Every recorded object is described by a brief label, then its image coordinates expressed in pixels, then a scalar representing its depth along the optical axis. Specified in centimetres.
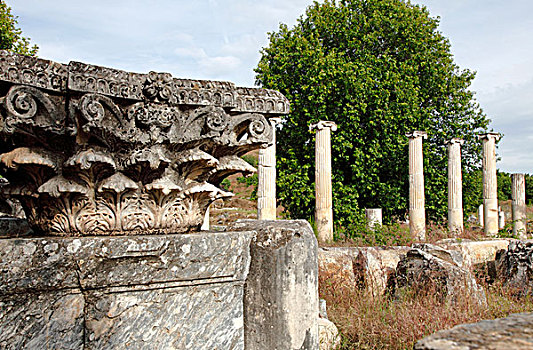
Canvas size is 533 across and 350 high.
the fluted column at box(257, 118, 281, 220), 1402
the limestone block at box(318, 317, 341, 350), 419
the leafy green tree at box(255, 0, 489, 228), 1667
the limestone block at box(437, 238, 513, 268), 980
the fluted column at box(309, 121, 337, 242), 1407
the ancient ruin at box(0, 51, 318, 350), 211
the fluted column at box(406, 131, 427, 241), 1602
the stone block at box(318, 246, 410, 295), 668
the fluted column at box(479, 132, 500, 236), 1733
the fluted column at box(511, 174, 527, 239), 1859
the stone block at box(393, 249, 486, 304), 555
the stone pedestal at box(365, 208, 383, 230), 1398
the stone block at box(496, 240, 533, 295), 702
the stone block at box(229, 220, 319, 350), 257
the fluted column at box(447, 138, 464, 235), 1662
